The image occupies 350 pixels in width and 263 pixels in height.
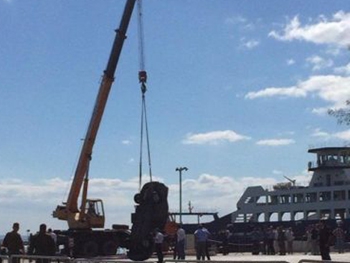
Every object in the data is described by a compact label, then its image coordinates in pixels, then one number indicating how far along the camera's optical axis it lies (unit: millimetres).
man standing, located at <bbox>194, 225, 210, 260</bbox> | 29594
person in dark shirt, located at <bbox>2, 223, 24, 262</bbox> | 19297
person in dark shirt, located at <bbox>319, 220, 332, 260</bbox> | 23547
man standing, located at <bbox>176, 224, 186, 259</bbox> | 30922
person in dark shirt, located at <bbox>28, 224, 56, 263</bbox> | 18219
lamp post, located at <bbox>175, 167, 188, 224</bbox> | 70975
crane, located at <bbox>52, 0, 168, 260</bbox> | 36856
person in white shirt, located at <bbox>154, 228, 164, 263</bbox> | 24422
